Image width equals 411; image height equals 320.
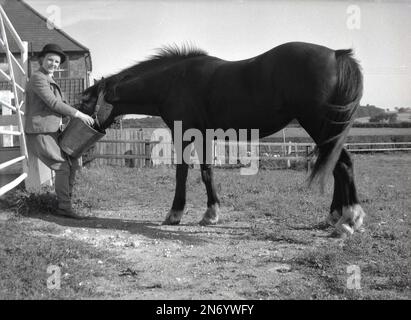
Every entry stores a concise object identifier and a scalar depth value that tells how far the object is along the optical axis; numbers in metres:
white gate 4.98
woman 5.23
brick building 23.67
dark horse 4.62
